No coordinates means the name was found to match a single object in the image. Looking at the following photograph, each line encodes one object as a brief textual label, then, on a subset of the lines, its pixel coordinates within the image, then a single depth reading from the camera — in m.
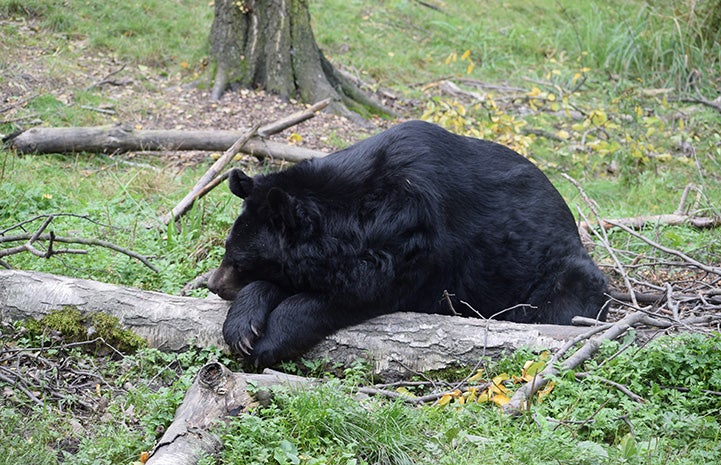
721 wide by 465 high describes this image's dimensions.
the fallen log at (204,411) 7.36
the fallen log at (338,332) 9.60
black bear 10.07
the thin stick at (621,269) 10.97
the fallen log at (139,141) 17.48
